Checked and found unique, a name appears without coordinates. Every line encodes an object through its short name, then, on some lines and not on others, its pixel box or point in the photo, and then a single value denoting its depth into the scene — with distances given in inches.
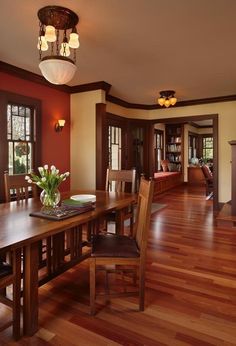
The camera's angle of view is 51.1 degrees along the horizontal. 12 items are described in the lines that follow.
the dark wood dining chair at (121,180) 119.7
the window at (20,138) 152.3
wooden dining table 55.1
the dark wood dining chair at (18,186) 97.3
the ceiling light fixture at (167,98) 197.5
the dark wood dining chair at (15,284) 61.7
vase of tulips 76.0
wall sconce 180.9
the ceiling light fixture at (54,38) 87.4
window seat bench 295.1
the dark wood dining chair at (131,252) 73.0
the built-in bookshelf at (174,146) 390.6
